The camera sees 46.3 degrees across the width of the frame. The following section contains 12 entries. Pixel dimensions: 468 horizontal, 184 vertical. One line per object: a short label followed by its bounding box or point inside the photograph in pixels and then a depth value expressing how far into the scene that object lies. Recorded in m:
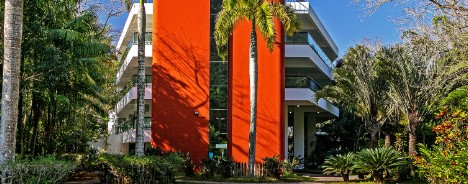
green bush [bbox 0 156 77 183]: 11.73
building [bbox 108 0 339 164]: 27.59
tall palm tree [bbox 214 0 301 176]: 23.77
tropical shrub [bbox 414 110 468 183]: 15.01
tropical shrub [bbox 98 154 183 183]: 17.95
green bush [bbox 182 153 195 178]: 25.58
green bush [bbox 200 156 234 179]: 24.59
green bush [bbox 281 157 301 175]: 26.27
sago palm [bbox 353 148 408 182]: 22.75
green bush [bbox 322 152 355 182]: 24.00
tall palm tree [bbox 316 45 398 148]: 29.97
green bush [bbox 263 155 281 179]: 24.88
